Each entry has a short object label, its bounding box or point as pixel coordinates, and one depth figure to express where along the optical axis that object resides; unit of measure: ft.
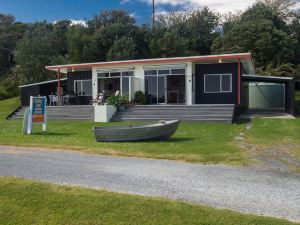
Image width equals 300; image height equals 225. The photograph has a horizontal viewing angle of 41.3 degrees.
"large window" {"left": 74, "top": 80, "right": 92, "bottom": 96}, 93.74
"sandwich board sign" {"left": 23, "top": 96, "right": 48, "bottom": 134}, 51.34
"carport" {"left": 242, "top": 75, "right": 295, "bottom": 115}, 81.61
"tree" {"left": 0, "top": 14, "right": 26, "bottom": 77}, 184.24
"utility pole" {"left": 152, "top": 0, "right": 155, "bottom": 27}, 192.63
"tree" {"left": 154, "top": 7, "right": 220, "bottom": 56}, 162.73
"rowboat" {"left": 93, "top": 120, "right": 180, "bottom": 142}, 41.68
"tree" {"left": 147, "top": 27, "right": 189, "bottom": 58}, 142.51
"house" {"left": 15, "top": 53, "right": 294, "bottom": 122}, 80.28
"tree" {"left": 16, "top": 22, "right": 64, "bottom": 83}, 137.69
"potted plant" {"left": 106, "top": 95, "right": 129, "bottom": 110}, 73.61
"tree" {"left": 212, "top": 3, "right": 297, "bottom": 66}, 139.13
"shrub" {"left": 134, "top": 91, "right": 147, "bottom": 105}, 83.05
